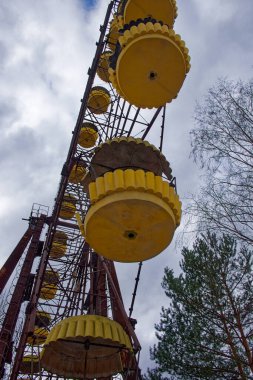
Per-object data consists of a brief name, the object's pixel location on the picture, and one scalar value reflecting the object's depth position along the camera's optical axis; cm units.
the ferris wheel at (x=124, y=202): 637
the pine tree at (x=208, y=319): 1262
